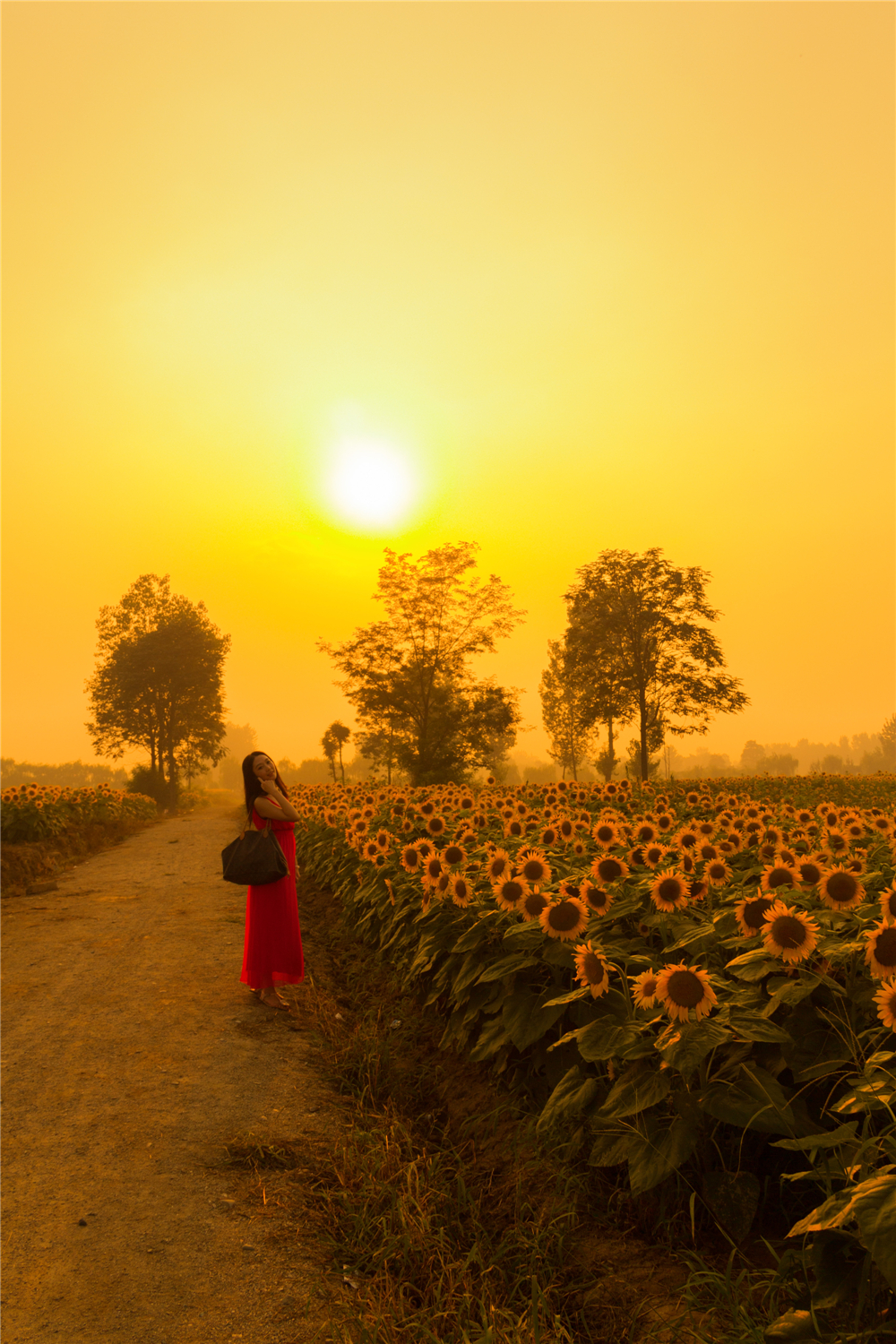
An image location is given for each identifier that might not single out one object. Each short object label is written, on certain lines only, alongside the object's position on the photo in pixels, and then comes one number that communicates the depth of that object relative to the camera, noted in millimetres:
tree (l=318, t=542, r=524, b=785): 38656
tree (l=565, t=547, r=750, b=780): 40844
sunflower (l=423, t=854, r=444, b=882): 5605
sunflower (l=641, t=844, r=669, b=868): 5363
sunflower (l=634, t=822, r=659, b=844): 6090
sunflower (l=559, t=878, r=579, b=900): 4358
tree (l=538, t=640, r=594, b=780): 54406
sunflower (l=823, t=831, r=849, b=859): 5066
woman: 6715
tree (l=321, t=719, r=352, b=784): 44812
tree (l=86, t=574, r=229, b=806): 44812
